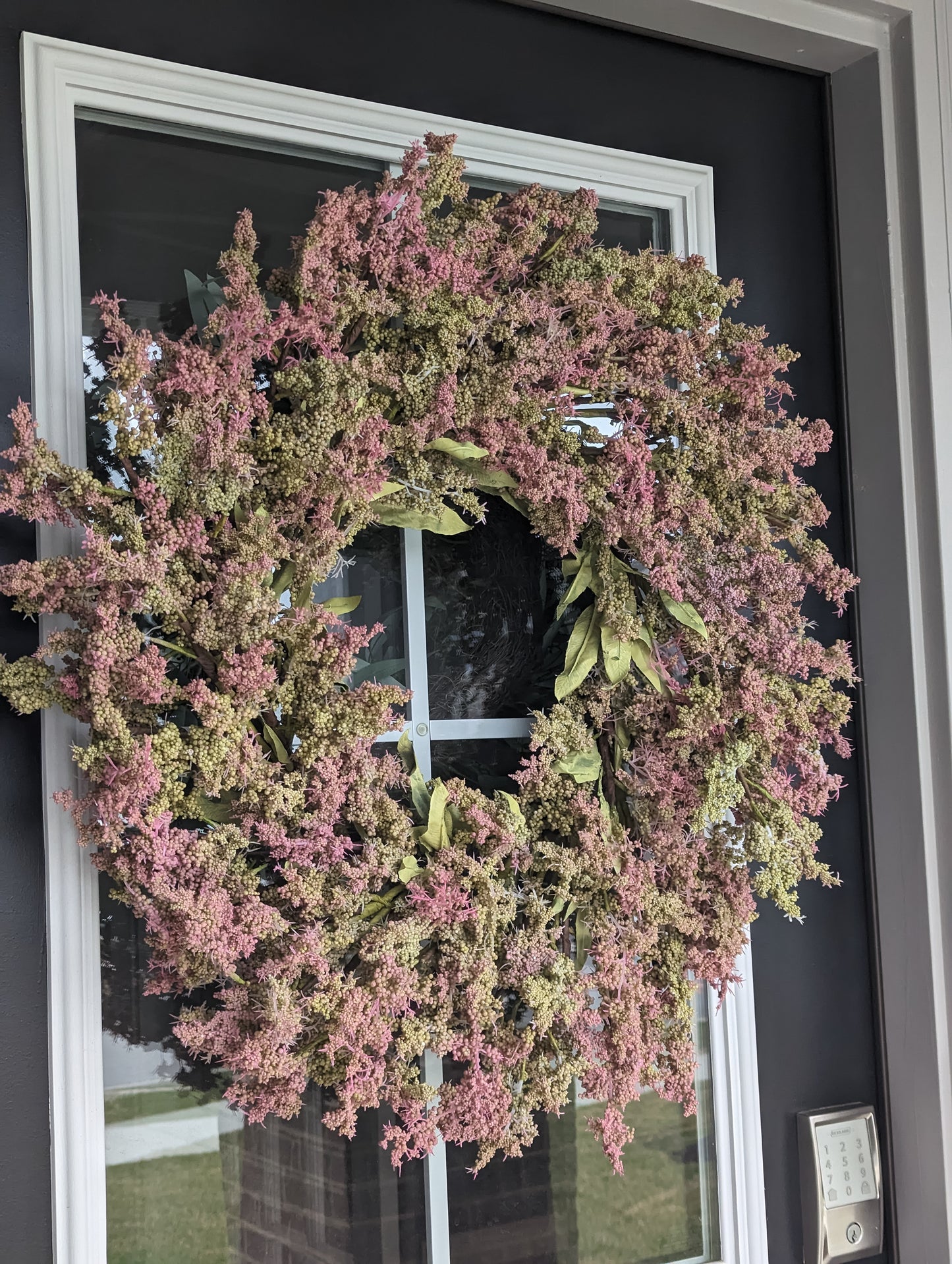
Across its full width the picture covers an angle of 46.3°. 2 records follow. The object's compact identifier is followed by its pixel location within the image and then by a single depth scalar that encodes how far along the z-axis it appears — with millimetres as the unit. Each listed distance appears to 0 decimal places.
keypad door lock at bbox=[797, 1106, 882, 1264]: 1386
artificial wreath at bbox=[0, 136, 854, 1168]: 976
